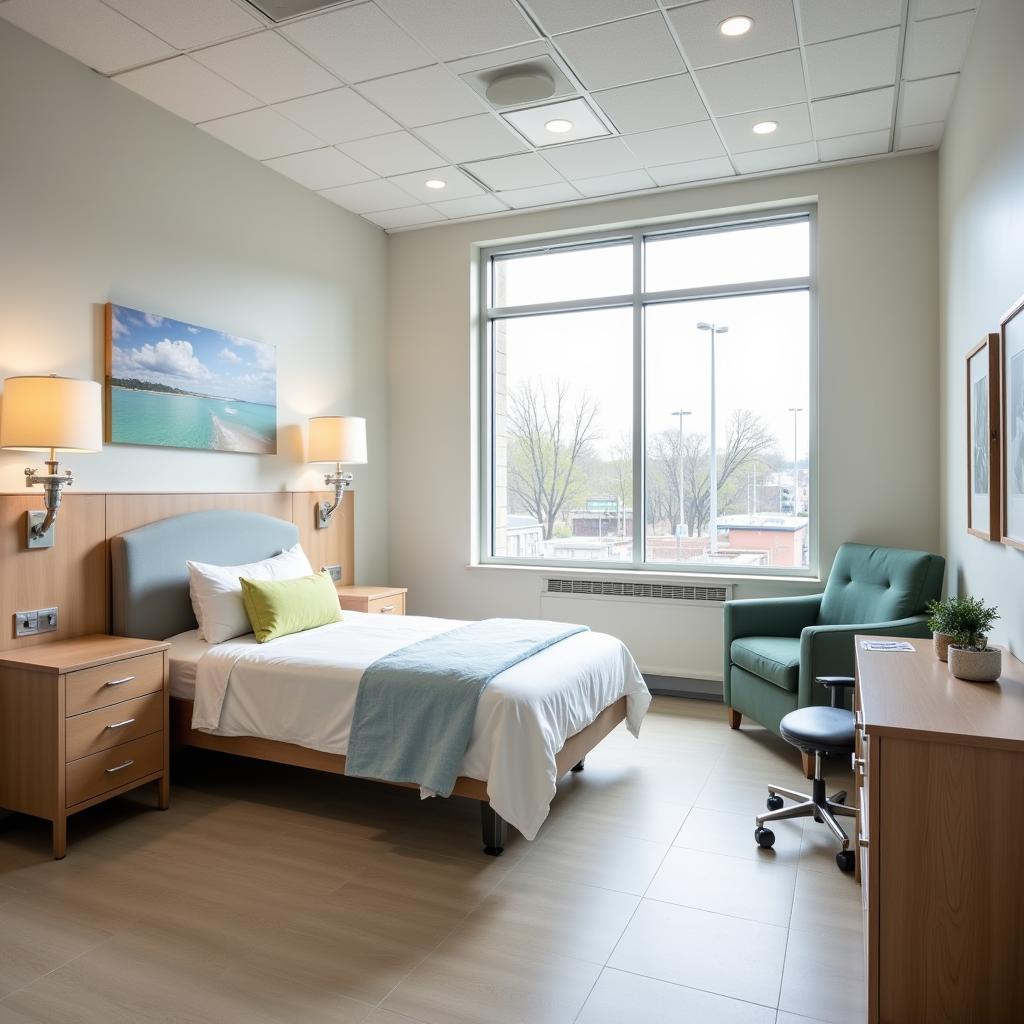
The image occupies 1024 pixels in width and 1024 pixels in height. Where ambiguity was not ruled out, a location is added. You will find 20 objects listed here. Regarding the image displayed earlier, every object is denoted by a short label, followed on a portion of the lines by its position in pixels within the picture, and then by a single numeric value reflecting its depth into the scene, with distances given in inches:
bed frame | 125.1
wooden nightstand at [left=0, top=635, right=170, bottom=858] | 113.3
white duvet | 110.9
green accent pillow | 146.5
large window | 196.4
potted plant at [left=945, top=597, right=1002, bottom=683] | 88.6
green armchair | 143.0
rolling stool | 110.7
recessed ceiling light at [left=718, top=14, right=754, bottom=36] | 125.6
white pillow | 145.7
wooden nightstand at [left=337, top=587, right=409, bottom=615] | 191.0
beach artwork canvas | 146.5
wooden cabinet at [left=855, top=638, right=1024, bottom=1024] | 69.1
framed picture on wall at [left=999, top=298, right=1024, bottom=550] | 95.1
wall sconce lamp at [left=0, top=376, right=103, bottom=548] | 118.3
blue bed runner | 113.2
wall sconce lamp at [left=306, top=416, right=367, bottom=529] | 187.5
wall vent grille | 196.9
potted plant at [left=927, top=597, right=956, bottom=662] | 97.4
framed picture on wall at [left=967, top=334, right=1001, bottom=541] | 108.7
